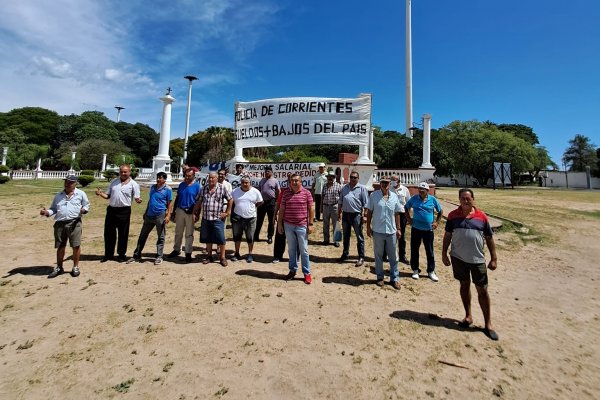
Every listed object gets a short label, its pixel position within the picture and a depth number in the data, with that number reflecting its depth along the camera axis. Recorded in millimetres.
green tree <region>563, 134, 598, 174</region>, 68750
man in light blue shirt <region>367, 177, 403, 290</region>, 5207
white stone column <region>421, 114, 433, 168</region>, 15406
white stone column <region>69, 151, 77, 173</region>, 46141
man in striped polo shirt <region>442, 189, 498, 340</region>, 3881
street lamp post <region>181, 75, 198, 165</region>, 44591
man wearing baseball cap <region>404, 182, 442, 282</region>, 5797
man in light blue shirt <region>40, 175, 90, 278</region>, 5188
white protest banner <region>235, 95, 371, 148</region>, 8781
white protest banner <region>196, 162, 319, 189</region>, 8867
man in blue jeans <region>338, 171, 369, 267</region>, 6363
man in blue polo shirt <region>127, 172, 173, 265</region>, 6078
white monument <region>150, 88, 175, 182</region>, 17297
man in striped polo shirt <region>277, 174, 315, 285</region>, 5340
